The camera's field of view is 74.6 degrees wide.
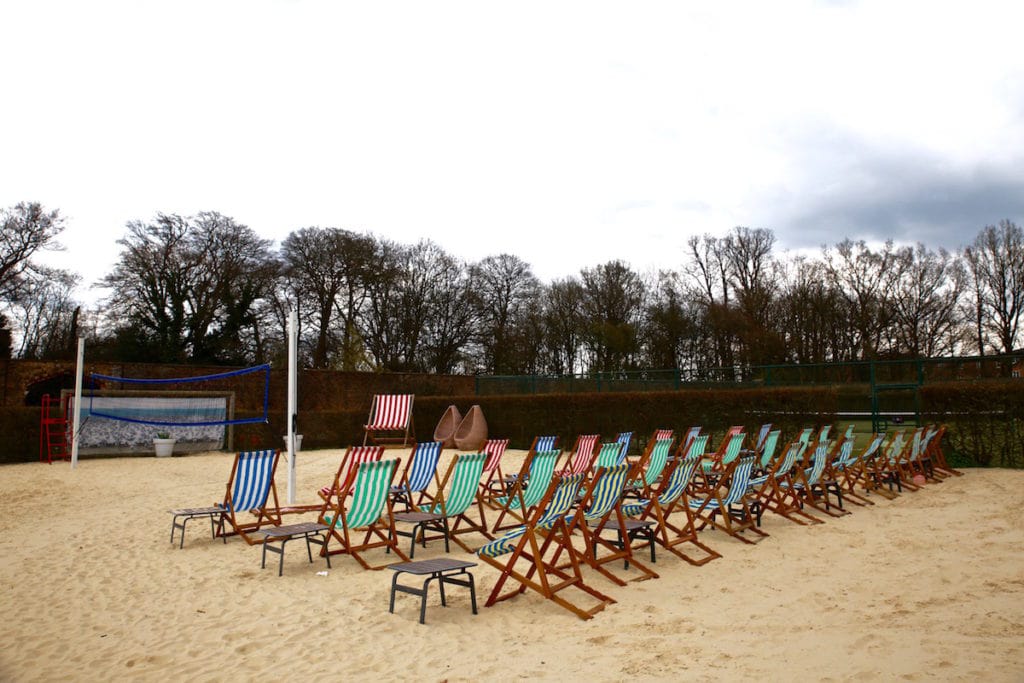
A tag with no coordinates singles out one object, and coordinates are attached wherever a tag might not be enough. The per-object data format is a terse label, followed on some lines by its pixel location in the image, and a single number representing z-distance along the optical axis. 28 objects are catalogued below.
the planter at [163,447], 16.25
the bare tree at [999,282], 28.27
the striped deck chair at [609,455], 6.51
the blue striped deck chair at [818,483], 7.66
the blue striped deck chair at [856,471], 8.65
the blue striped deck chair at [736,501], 6.45
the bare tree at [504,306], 32.19
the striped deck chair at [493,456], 8.17
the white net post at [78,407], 13.54
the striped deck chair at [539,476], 5.74
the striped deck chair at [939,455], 10.73
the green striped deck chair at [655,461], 7.38
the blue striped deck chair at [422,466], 6.84
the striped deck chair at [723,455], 9.05
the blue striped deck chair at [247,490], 6.55
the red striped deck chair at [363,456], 7.32
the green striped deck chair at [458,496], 5.87
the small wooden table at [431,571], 4.22
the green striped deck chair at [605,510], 5.11
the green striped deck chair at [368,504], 5.52
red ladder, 14.80
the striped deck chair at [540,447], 8.41
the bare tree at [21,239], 24.27
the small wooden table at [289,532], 5.55
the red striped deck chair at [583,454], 8.65
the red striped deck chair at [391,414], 16.88
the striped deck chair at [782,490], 7.27
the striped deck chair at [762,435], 10.20
